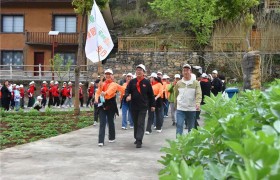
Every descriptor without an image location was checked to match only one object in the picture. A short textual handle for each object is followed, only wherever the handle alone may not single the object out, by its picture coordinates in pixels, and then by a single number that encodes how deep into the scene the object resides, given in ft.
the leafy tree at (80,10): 52.25
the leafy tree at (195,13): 98.63
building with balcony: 110.83
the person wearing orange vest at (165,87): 46.04
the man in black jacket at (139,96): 31.81
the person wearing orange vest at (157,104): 38.93
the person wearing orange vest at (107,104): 31.90
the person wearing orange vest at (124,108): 42.91
